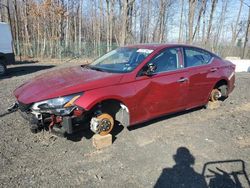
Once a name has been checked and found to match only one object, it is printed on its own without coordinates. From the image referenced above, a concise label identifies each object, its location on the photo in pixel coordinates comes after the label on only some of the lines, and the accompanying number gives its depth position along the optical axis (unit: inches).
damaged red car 109.7
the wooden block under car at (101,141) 119.4
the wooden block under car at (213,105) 185.5
